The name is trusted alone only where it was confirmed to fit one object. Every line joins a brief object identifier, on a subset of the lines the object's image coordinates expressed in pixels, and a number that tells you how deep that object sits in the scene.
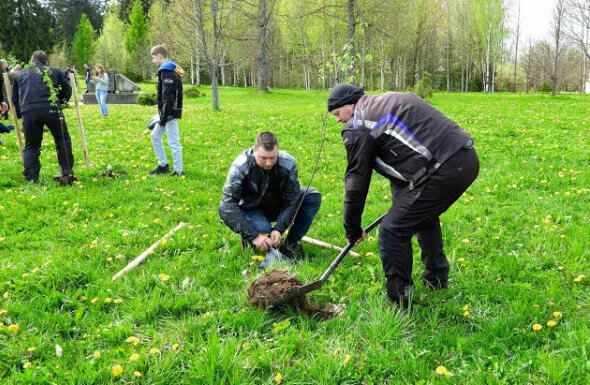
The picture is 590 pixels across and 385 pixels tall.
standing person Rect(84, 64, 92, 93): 27.73
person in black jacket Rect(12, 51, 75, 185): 7.50
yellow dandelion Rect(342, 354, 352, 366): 3.26
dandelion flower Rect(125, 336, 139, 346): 3.50
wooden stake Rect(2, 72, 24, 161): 8.08
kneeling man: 4.77
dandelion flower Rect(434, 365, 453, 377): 3.11
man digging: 3.42
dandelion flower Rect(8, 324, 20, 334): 3.60
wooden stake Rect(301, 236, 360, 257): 5.24
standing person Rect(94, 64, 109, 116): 16.95
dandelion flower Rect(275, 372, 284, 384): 3.14
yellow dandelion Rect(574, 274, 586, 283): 4.33
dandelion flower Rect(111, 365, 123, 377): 3.14
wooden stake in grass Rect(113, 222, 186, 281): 4.66
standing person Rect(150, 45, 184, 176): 8.16
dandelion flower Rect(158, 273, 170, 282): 4.50
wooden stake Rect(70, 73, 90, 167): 8.45
